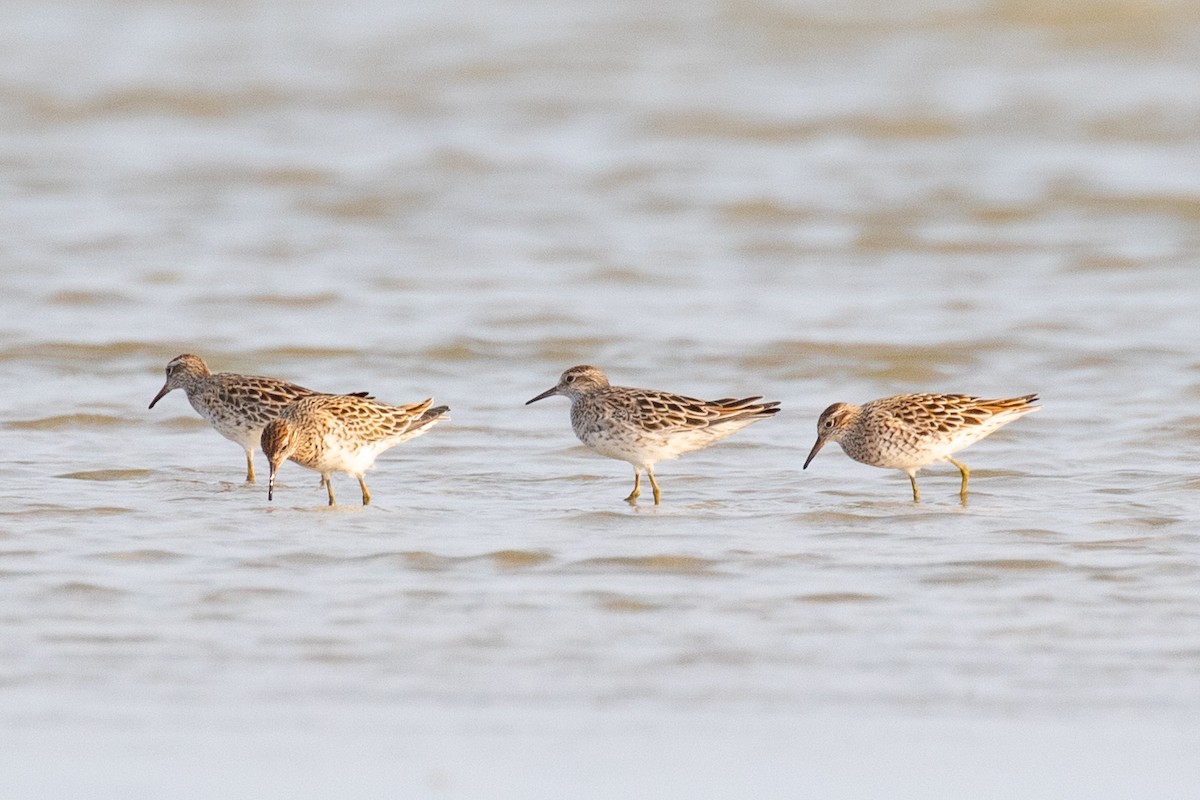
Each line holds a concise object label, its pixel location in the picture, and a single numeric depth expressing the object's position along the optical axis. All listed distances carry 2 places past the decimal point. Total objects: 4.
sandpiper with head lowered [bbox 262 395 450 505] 19.67
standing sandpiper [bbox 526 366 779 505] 20.20
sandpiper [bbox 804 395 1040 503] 19.89
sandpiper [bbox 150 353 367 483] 21.61
